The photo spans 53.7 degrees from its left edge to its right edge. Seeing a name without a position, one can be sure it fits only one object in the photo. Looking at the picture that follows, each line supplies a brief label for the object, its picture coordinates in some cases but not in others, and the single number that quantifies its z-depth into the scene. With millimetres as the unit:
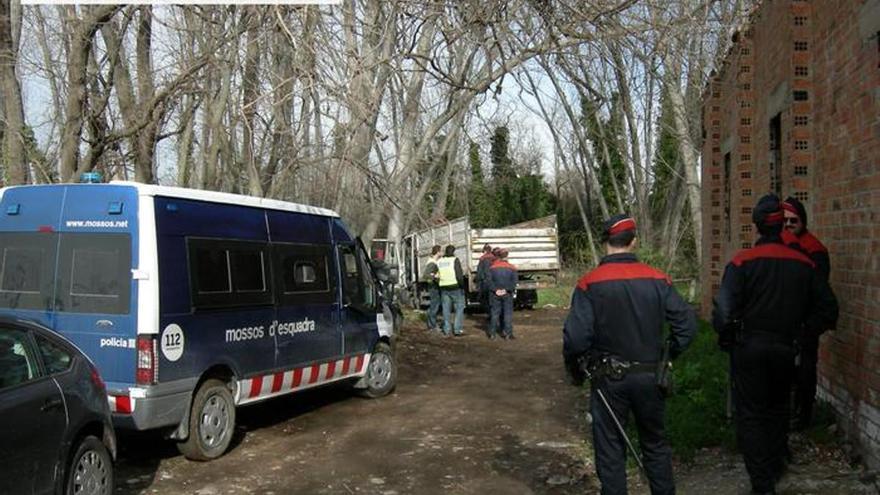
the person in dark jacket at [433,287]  18422
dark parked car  4926
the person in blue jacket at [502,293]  17078
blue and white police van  6957
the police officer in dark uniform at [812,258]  6520
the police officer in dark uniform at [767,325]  5621
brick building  6129
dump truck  23469
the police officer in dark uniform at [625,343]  4980
